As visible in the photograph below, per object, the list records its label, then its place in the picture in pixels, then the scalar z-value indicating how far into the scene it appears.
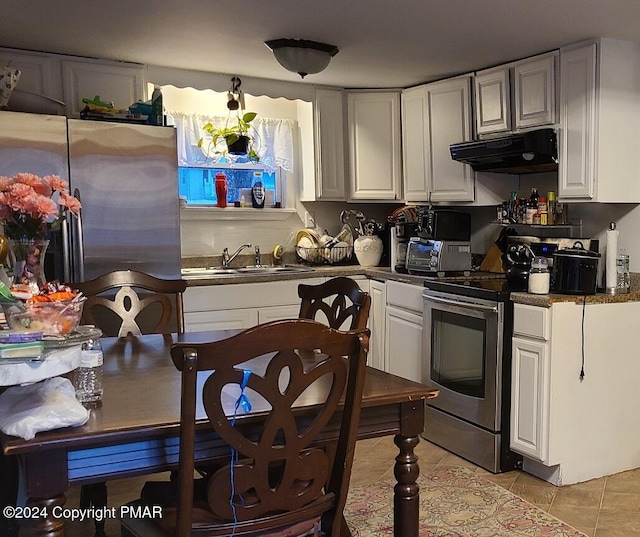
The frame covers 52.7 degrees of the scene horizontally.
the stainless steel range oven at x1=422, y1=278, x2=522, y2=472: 3.16
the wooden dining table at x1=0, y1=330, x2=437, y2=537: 1.36
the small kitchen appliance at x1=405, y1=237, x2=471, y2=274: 3.82
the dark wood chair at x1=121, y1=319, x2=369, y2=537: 1.35
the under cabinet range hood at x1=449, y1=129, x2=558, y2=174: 3.39
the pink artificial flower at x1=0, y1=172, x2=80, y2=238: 1.60
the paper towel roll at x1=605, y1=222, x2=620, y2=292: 3.28
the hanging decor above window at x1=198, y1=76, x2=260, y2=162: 4.37
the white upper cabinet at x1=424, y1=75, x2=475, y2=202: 4.00
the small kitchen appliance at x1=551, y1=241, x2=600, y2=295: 3.05
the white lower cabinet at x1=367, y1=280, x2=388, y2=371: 4.21
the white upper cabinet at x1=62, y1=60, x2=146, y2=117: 3.68
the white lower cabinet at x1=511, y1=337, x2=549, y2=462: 2.98
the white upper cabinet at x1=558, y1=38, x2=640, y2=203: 3.22
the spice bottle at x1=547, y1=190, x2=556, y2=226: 3.59
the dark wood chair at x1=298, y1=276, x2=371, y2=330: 2.20
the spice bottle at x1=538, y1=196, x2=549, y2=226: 3.60
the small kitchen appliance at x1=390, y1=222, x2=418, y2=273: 4.17
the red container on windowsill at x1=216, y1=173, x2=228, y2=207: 4.50
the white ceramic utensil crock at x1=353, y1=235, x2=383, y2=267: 4.50
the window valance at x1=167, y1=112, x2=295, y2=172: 4.40
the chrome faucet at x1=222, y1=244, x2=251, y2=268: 4.46
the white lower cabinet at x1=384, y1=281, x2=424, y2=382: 3.86
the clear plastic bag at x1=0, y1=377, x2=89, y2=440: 1.32
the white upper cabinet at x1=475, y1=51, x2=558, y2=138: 3.45
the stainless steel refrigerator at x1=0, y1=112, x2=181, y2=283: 3.16
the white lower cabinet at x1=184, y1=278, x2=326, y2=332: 3.79
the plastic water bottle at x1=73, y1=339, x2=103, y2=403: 1.57
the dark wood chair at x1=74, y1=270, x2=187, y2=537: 2.39
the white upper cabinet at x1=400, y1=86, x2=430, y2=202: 4.33
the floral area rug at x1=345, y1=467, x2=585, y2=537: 2.60
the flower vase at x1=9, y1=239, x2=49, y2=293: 1.69
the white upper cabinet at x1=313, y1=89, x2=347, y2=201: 4.50
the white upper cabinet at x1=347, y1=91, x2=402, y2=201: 4.54
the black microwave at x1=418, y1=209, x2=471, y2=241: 3.88
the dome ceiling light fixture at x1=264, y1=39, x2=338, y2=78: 3.30
